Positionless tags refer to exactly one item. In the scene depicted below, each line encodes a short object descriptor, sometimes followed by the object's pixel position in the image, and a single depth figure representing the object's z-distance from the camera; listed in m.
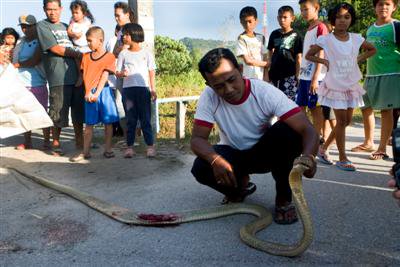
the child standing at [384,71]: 4.66
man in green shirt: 5.11
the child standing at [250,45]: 5.39
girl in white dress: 4.34
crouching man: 2.77
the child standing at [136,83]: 4.99
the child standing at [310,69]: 4.84
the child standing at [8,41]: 5.86
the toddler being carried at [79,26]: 5.35
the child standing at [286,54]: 5.15
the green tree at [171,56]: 16.22
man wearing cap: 5.52
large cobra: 2.34
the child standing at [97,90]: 4.91
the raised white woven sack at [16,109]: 4.51
